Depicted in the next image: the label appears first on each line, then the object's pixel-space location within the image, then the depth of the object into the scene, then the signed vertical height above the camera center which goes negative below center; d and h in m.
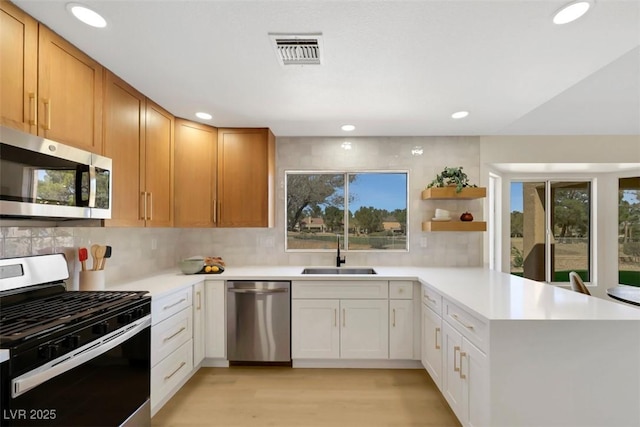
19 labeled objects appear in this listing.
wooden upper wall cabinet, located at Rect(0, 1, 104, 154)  1.47 +0.68
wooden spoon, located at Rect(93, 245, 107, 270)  2.19 -0.26
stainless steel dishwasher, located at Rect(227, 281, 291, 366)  2.99 -1.00
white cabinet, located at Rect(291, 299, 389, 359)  2.98 -1.03
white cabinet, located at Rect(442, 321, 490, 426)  1.72 -0.96
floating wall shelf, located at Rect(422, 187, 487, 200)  3.33 +0.25
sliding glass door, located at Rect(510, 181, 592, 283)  4.19 -0.15
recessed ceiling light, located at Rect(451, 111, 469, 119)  2.83 +0.92
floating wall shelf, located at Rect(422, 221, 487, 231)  3.38 -0.09
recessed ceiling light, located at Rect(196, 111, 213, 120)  2.94 +0.93
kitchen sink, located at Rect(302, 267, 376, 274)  3.47 -0.57
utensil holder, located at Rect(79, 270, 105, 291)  2.11 -0.42
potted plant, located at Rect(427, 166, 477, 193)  3.36 +0.41
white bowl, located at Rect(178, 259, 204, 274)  3.04 -0.46
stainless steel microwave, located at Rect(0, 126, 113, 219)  1.40 +0.18
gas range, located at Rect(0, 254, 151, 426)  1.25 -0.61
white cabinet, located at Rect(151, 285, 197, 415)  2.19 -0.95
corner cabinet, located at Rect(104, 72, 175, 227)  2.19 +0.47
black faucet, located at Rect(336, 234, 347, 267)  3.54 -0.48
